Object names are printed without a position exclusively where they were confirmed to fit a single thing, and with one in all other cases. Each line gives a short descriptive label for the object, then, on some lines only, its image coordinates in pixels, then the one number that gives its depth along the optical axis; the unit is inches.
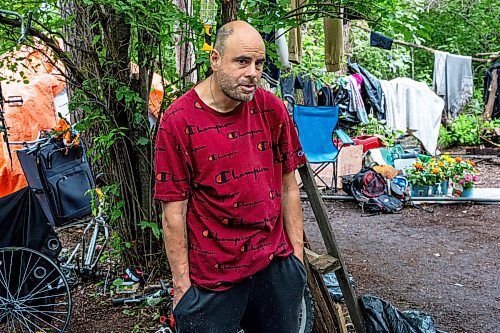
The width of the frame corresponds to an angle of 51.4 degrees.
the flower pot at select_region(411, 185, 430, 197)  296.4
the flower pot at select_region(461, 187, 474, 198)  291.4
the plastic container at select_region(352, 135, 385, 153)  361.7
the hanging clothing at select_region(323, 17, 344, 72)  239.3
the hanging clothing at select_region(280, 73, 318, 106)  353.5
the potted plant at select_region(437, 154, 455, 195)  295.3
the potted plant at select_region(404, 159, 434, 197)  296.0
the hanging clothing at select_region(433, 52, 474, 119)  468.4
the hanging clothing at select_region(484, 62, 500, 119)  474.0
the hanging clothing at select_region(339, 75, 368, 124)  396.2
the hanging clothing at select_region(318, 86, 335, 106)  386.9
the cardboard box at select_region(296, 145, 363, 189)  329.4
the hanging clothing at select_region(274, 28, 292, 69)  226.9
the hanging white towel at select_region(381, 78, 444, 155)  424.5
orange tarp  299.7
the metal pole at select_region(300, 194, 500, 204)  285.9
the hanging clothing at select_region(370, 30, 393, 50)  277.4
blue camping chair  311.6
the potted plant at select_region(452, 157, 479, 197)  290.5
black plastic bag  124.9
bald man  74.0
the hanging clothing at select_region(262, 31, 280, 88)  234.6
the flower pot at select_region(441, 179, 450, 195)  296.2
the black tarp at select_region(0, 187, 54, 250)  143.9
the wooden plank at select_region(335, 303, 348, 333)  119.3
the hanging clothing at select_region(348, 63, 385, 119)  412.5
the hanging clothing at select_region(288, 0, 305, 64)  245.6
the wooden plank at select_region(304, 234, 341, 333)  118.3
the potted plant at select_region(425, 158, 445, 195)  295.0
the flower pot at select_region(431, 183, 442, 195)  297.1
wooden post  117.0
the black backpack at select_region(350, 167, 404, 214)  279.3
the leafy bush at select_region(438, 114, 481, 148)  474.9
